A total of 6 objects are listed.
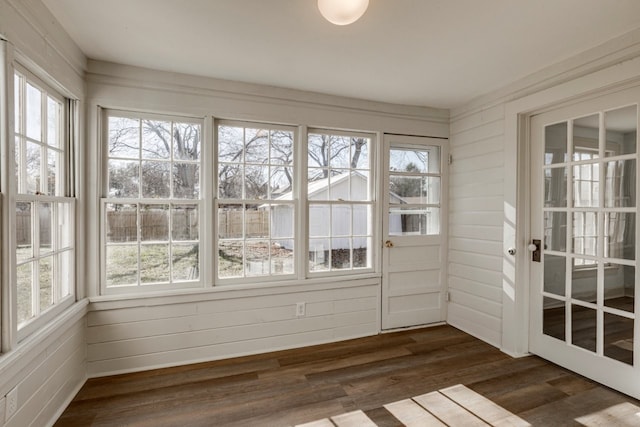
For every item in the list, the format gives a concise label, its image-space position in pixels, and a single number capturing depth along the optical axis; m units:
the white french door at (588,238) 2.15
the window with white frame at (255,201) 2.80
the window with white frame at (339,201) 3.10
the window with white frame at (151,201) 2.50
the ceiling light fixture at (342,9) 1.23
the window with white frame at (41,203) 1.73
